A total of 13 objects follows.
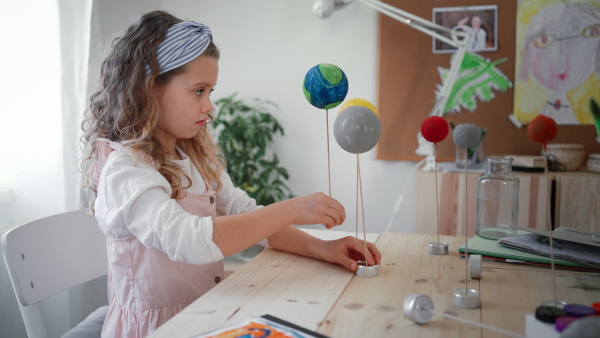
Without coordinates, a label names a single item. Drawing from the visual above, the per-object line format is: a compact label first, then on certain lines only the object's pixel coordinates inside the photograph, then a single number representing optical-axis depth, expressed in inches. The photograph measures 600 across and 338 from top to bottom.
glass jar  46.8
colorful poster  89.8
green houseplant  99.8
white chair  43.0
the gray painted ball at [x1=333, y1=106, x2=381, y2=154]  34.9
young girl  36.7
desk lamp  84.7
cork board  93.9
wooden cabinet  78.8
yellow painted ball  41.3
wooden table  27.5
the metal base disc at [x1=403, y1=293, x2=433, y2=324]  27.4
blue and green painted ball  37.9
